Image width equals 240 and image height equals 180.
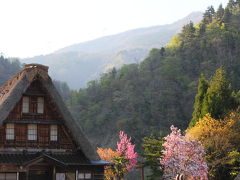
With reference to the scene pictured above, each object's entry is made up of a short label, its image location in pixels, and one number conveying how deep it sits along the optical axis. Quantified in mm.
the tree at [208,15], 137300
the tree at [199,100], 48659
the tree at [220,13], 132750
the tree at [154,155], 41031
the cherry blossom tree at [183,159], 36000
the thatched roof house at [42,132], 29984
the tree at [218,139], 38938
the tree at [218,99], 46094
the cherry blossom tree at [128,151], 52531
